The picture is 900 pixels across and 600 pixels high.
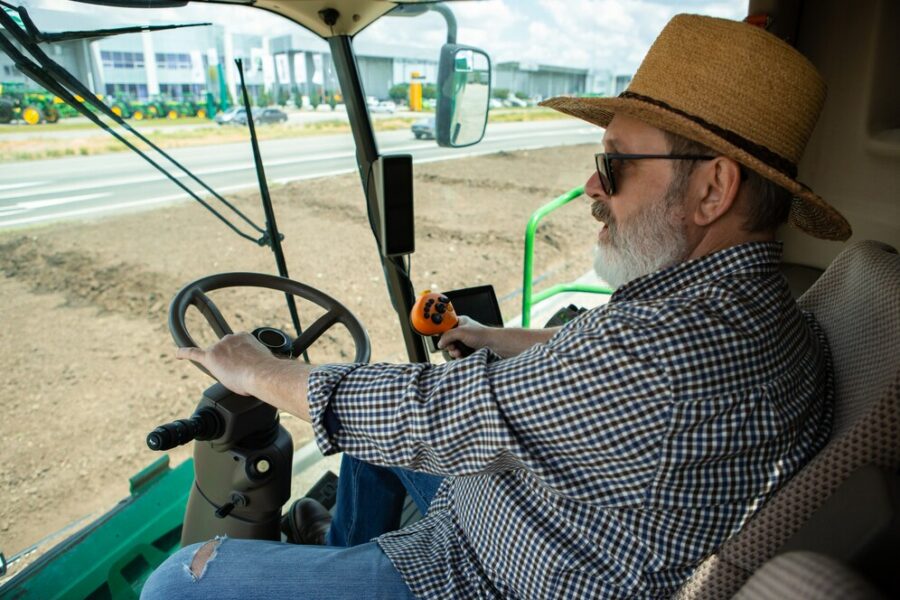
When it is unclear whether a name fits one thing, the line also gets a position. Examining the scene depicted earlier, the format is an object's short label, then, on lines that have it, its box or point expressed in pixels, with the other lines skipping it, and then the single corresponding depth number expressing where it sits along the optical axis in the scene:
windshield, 1.81
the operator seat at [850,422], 0.88
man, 1.02
